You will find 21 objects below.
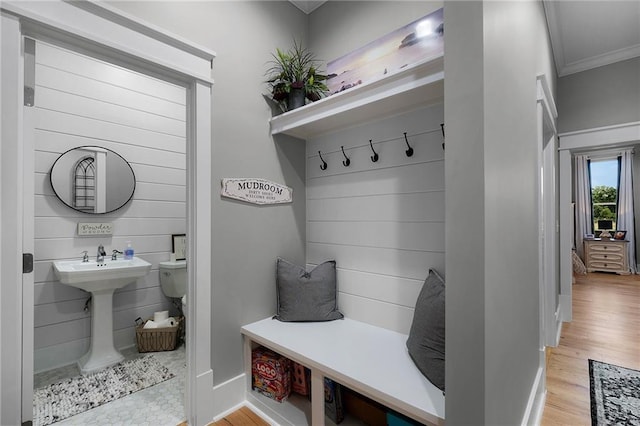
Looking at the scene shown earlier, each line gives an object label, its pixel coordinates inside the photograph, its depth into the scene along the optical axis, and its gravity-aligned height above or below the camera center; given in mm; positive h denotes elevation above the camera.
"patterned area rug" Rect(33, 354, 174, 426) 1845 -1232
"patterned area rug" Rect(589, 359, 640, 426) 1721 -1193
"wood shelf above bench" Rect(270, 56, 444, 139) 1435 +651
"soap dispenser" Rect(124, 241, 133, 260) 2707 -346
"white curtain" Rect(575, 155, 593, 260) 6613 +343
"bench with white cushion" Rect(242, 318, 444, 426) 1179 -728
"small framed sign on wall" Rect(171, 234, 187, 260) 3098 -324
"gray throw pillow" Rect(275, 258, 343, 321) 1969 -539
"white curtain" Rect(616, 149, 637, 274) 5895 +237
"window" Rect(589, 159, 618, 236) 6320 +463
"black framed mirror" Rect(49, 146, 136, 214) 2457 +326
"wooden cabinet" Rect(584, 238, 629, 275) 5785 -853
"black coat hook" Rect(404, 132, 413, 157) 1764 +392
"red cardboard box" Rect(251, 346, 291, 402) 1808 -1004
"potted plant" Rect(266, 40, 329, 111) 1986 +926
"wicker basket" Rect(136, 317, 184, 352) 2641 -1117
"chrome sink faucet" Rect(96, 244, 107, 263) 2525 -338
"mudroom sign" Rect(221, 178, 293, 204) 1820 +166
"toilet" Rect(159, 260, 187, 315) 2858 -613
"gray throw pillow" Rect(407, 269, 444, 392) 1275 -552
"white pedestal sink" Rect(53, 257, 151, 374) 2271 -655
